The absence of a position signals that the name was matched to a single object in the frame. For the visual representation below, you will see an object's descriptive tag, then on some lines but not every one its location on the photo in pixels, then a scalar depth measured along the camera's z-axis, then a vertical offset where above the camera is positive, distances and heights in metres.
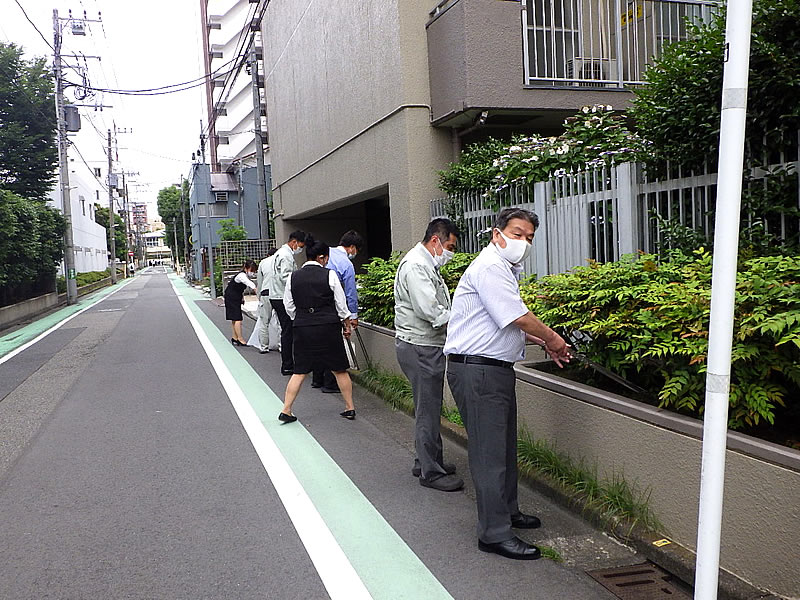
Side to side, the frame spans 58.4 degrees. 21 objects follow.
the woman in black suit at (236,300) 13.41 -0.73
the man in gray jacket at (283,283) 9.84 -0.34
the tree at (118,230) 89.06 +4.72
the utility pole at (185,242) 65.01 +1.92
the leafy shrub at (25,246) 20.00 +0.72
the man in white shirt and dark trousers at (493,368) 3.87 -0.64
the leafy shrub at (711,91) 4.70 +1.10
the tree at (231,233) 31.78 +1.26
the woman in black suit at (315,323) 6.93 -0.63
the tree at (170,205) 93.44 +7.71
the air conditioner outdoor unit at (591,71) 10.23 +2.57
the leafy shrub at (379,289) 8.59 -0.42
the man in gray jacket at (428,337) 5.05 -0.60
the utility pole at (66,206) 29.70 +2.55
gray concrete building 9.48 +2.57
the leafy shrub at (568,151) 7.20 +1.02
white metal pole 2.48 -0.10
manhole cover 3.41 -1.66
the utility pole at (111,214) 62.17 +4.50
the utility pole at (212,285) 28.70 -0.93
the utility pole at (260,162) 24.03 +3.37
